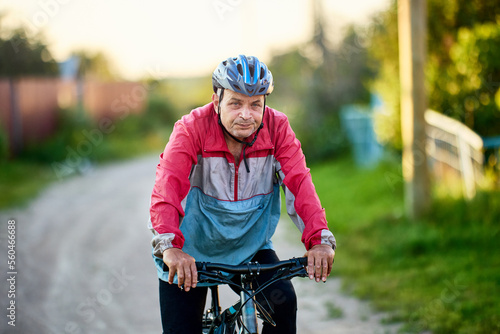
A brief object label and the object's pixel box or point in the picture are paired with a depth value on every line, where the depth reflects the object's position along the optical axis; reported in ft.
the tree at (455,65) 27.91
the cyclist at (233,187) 10.22
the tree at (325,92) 56.29
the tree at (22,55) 65.00
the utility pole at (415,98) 25.02
